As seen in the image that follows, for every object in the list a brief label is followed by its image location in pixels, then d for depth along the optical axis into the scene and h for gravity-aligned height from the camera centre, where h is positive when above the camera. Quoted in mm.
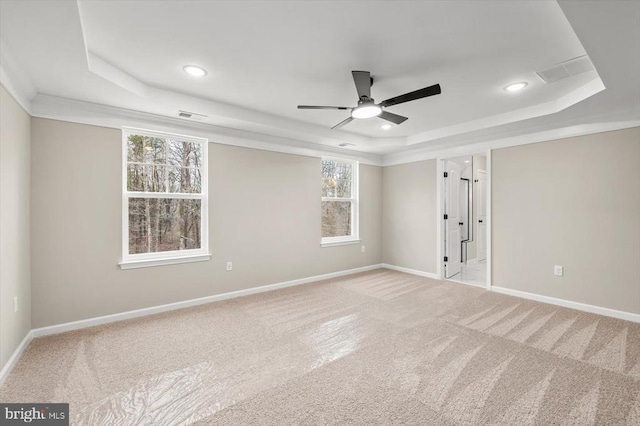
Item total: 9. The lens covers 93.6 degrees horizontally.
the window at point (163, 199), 3539 +197
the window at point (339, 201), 5500 +242
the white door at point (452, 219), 5426 -89
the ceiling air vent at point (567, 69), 2496 +1272
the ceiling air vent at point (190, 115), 3444 +1174
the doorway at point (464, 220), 5410 -120
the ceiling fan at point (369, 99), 2475 +1007
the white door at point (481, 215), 7324 -25
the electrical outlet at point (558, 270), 3969 -748
